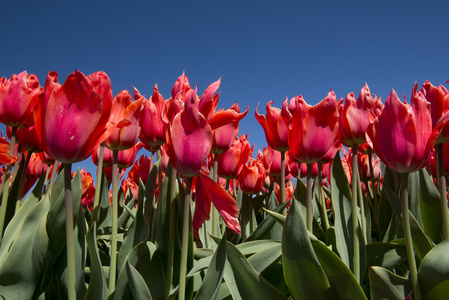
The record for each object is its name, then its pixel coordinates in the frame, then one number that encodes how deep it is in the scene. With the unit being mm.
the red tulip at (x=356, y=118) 414
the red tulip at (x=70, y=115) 261
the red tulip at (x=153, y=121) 428
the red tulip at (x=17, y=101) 450
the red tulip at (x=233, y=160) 571
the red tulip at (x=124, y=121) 352
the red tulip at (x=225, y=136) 482
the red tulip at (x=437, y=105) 353
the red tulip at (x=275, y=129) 535
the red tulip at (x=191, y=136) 294
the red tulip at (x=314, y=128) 403
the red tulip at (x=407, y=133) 302
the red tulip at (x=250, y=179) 635
